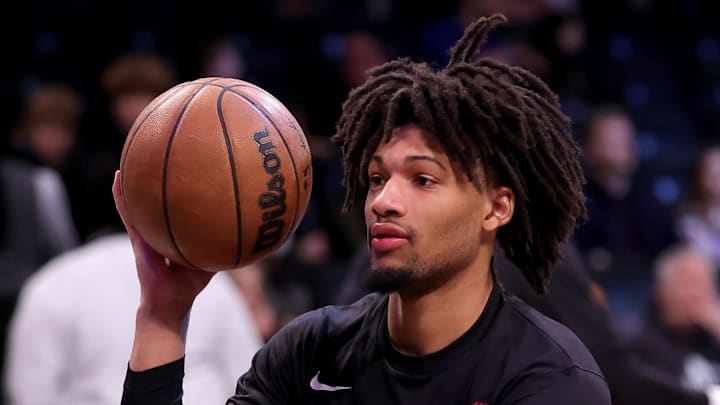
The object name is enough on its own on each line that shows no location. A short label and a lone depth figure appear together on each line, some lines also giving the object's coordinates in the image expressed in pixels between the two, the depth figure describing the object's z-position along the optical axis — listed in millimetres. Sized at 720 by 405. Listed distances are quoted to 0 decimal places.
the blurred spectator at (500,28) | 15680
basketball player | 4387
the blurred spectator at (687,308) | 12430
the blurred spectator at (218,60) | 14383
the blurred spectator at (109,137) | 7594
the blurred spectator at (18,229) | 9562
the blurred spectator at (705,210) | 15289
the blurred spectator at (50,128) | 12719
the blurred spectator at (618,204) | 14305
